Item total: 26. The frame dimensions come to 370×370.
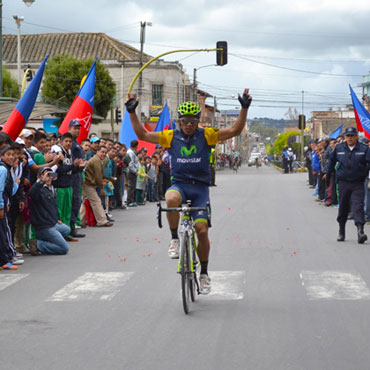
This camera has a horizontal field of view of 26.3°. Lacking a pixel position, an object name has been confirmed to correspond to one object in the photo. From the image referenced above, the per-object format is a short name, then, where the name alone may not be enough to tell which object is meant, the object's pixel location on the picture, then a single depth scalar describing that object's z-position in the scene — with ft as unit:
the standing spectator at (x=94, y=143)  57.26
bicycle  24.98
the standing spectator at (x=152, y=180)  85.66
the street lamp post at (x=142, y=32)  155.26
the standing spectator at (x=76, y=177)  47.39
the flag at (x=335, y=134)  100.15
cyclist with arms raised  26.84
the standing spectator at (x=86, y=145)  57.21
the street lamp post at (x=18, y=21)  149.89
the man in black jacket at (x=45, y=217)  40.47
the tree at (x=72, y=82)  203.31
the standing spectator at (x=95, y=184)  55.57
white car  406.82
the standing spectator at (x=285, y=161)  206.74
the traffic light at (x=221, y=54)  109.19
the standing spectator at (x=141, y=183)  78.81
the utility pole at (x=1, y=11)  63.54
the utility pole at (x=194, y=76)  227.61
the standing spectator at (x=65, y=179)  46.29
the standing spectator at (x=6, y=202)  35.47
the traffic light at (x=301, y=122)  193.50
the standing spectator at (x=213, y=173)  118.53
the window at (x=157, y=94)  251.80
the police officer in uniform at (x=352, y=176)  45.09
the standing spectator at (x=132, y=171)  77.71
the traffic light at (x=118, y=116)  188.57
